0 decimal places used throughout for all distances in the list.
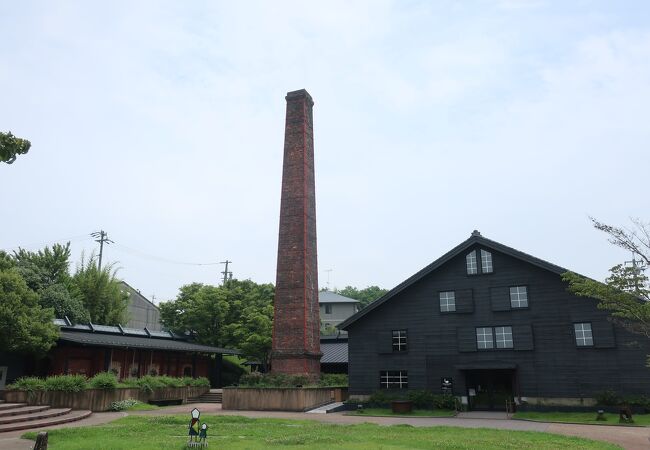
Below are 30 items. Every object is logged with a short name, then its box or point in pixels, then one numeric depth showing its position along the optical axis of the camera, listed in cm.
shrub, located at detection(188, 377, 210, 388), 3138
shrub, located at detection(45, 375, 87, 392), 2208
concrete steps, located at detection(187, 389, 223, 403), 3104
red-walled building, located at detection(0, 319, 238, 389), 2711
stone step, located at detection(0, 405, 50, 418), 1838
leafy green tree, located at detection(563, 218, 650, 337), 1484
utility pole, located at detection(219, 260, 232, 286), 5903
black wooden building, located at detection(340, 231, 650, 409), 2275
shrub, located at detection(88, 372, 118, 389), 2355
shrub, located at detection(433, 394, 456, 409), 2425
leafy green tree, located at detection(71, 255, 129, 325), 4125
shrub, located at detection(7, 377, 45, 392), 2131
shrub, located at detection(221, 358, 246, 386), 4155
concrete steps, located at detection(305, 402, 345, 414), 2488
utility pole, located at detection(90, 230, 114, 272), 5069
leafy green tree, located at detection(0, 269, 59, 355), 2325
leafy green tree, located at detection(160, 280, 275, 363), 3906
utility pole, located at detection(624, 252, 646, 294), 1507
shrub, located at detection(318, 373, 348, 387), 2841
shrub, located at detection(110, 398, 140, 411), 2395
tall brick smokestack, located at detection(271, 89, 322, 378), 2742
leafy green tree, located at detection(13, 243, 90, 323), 3481
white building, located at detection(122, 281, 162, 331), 5782
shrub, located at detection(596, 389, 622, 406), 2175
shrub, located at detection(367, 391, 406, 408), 2564
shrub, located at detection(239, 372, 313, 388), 2591
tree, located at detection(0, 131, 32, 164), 670
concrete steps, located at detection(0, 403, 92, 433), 1726
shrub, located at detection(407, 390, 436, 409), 2475
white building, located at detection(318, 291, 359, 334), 6694
